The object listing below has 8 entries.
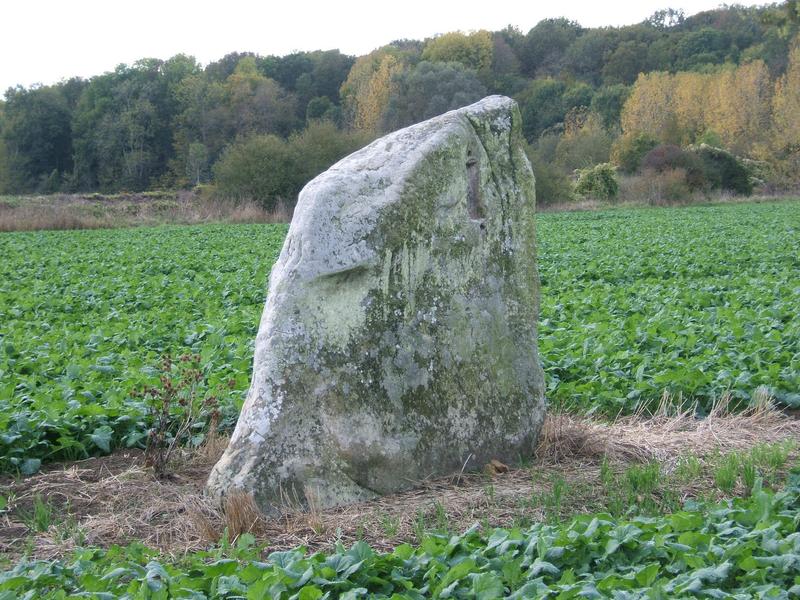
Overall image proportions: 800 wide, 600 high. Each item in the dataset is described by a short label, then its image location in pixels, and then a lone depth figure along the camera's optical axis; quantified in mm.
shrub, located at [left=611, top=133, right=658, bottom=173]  71000
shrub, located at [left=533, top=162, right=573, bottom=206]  55531
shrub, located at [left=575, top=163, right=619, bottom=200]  59781
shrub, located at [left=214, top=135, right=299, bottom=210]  49250
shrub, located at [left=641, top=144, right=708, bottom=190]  62125
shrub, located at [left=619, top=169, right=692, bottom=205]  58822
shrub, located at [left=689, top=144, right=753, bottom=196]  63469
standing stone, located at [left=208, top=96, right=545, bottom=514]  5391
